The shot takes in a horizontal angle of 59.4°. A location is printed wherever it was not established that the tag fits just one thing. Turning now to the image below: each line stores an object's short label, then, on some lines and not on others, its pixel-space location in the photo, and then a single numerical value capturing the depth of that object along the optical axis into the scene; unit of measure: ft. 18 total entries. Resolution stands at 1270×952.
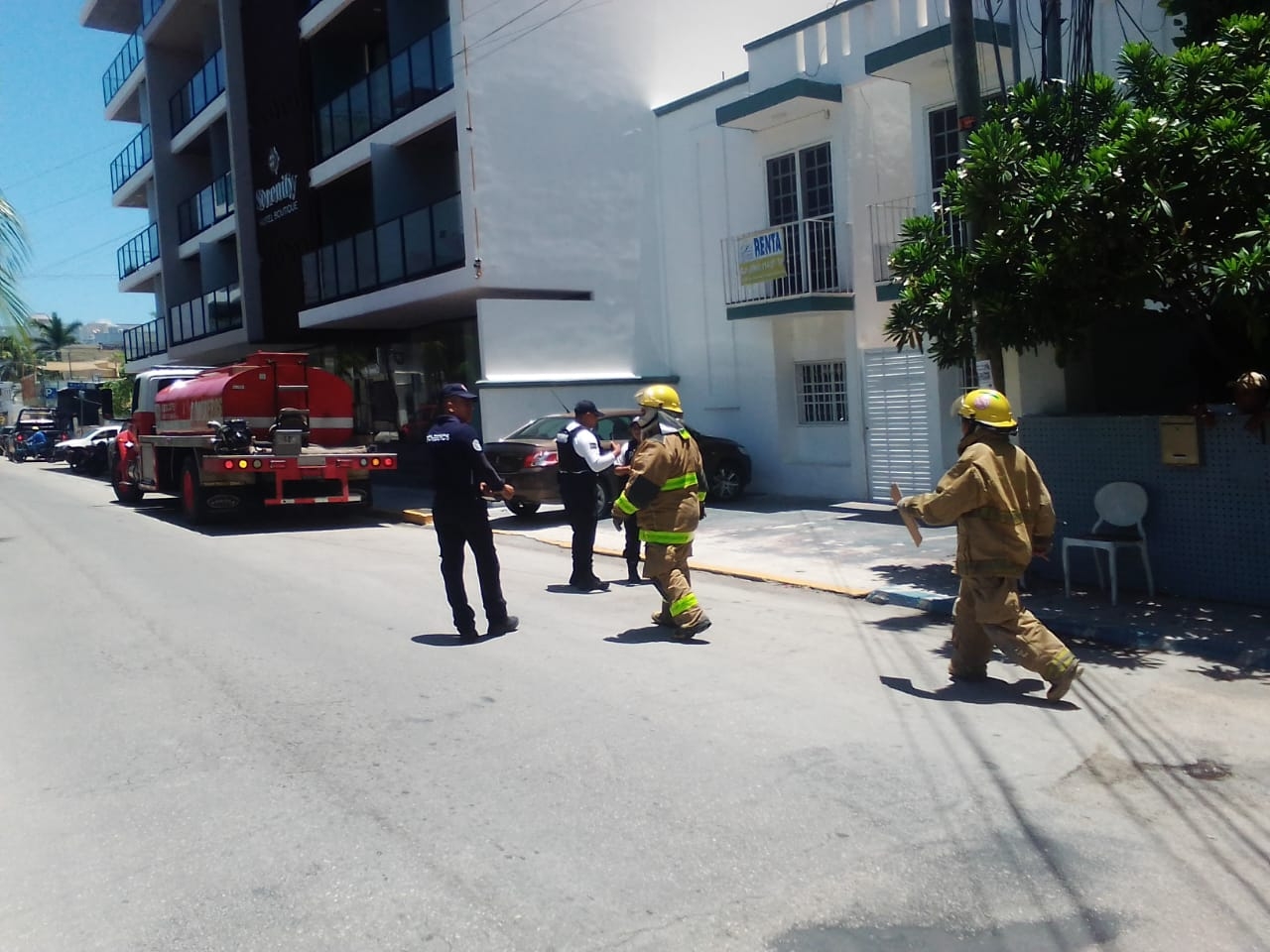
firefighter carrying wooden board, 19.48
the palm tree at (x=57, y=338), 251.80
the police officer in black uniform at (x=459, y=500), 25.58
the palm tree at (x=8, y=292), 40.91
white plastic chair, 27.45
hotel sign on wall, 79.05
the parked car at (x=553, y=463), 48.29
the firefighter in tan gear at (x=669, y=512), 25.36
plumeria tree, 23.43
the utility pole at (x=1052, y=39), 31.96
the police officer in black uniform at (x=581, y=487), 32.96
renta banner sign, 52.37
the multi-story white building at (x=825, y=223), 46.44
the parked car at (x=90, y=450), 102.17
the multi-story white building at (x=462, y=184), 59.93
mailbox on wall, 26.96
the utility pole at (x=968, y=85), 29.43
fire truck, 50.52
